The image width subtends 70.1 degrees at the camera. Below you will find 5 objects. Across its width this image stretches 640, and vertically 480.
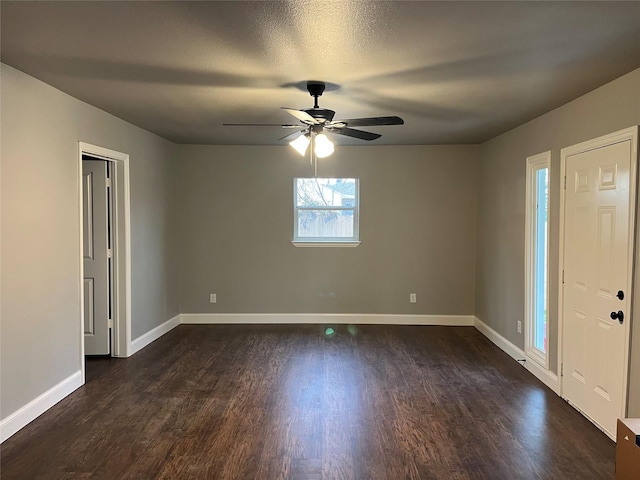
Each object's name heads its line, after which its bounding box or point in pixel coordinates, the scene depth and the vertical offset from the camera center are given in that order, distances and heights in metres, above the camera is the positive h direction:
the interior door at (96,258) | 4.59 -0.29
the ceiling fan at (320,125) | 3.18 +0.77
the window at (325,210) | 6.27 +0.27
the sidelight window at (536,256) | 4.27 -0.26
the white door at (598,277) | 2.96 -0.34
